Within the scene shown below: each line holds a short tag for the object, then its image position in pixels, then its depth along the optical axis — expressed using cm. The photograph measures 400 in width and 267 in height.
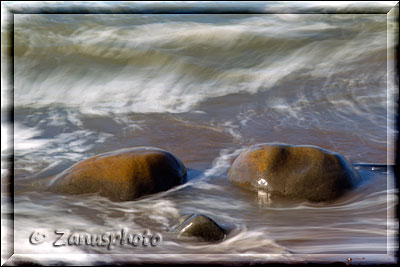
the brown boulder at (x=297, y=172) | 757
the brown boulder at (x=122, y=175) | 760
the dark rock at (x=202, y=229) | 618
